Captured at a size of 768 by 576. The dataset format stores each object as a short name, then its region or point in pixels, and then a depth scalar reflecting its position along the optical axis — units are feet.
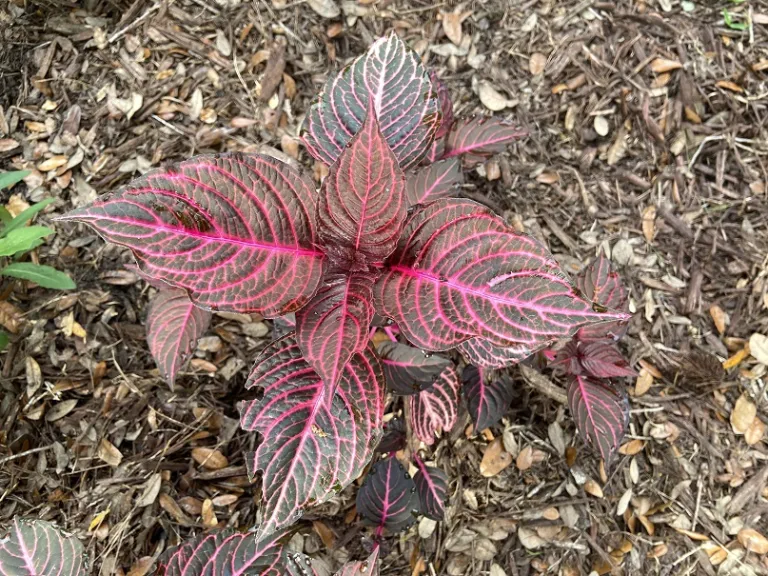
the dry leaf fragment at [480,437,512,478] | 2.13
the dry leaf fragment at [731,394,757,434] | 2.21
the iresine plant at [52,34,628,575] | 1.14
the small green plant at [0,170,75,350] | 1.92
